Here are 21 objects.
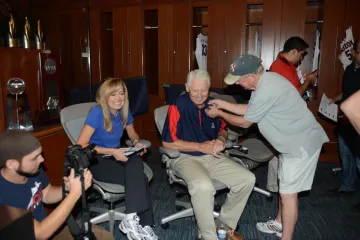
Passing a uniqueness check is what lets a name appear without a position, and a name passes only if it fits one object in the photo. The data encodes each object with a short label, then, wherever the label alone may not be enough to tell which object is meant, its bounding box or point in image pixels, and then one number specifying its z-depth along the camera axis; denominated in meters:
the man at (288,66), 3.09
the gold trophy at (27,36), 2.64
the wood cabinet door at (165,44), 4.46
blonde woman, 2.25
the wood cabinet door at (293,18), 3.91
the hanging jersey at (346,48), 3.78
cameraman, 1.40
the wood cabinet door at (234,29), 4.12
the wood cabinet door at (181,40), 4.38
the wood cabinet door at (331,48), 3.84
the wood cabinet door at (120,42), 4.71
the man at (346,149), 3.13
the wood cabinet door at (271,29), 3.99
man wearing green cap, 2.06
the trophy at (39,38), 2.75
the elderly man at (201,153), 2.32
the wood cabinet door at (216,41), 4.23
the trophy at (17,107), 2.25
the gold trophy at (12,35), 2.50
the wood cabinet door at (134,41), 4.62
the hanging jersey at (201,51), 4.50
